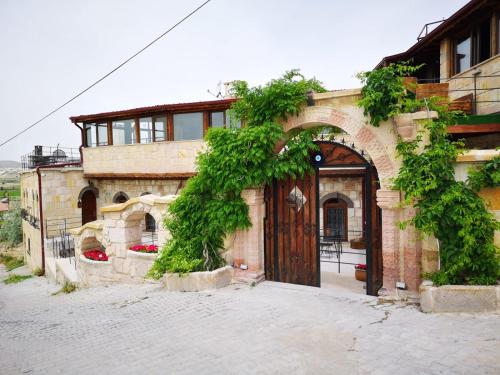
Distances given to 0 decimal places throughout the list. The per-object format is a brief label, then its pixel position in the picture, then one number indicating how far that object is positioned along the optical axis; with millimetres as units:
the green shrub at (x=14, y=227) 24797
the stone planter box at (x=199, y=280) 6816
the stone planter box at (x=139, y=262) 9008
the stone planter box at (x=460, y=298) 4809
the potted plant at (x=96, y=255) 10598
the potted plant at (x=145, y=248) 9375
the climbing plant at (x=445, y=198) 4863
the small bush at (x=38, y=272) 15753
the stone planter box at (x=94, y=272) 9984
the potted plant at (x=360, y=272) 8031
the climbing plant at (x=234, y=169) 6457
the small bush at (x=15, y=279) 15609
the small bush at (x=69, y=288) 10602
